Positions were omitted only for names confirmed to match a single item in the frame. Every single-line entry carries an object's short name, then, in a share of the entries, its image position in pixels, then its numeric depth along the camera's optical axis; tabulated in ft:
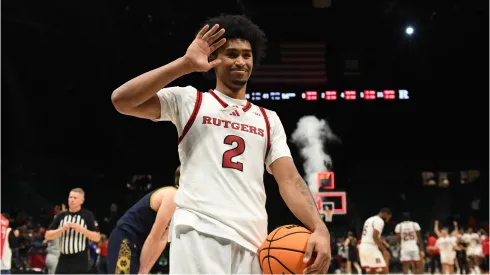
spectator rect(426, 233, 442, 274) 56.86
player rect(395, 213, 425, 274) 41.60
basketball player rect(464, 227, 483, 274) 52.99
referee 23.34
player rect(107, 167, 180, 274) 15.62
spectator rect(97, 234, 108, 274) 52.19
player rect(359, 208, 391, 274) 36.76
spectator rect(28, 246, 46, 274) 47.35
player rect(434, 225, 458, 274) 50.21
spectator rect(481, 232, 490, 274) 53.57
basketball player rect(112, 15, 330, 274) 7.82
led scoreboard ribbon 64.18
